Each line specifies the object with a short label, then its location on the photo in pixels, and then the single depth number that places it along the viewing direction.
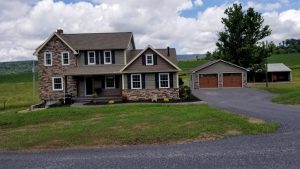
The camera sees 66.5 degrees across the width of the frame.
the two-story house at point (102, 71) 21.47
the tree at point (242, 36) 34.55
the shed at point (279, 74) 40.33
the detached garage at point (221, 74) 30.51
